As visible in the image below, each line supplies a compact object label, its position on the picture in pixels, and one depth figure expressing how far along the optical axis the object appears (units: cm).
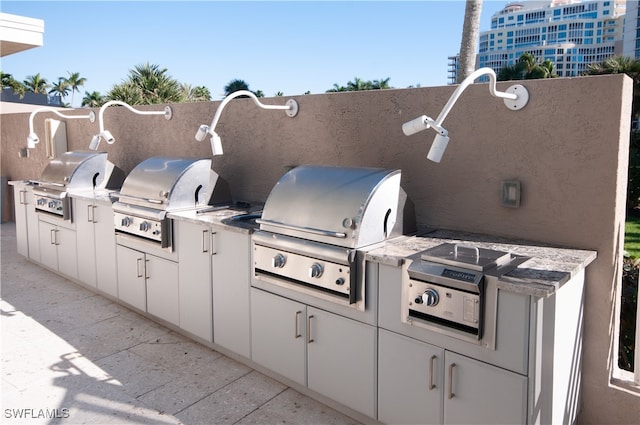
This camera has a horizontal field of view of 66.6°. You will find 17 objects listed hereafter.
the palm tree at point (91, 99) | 3577
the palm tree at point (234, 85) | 2861
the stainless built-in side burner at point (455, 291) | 199
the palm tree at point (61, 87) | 4967
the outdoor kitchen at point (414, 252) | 206
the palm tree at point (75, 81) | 5062
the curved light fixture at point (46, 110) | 521
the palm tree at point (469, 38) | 633
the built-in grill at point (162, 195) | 370
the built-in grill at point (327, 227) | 248
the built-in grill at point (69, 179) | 491
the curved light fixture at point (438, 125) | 219
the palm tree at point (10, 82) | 3593
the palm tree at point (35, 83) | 4451
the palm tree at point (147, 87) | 1833
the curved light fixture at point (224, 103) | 321
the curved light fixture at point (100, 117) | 431
